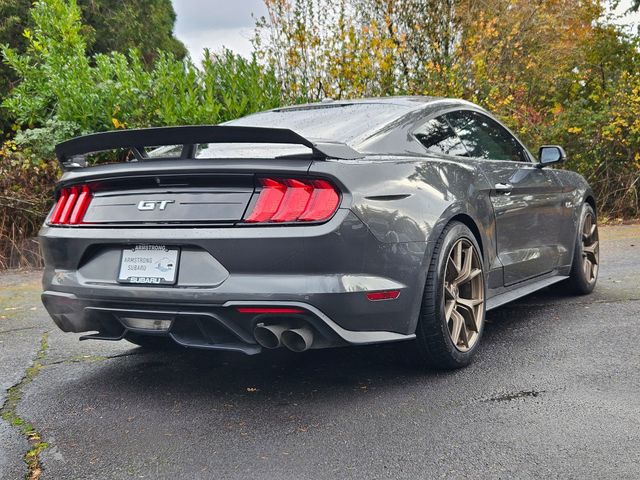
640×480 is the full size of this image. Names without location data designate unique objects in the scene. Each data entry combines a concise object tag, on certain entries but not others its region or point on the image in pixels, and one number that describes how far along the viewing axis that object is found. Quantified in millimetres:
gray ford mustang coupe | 3049
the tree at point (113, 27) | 18594
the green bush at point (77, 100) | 8633
